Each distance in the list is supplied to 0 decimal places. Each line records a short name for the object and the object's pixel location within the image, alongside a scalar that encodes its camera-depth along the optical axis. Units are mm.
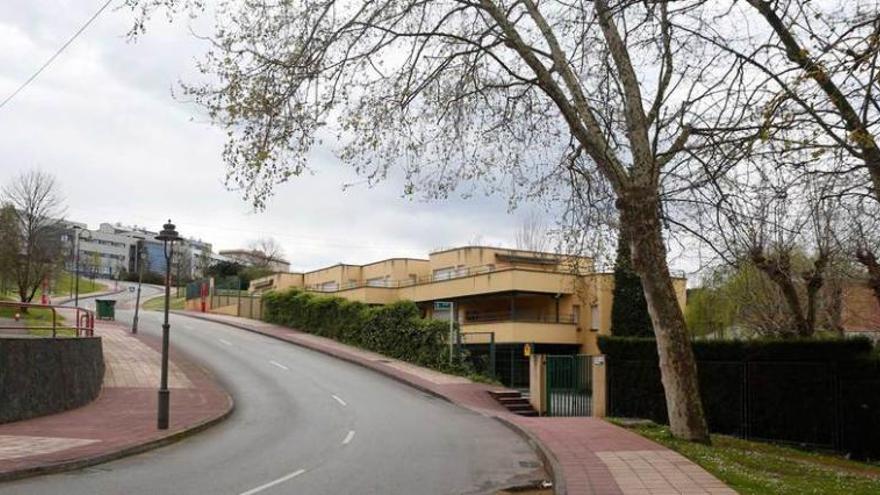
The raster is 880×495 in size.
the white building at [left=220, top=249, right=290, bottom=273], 111750
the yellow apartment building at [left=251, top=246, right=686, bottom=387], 44188
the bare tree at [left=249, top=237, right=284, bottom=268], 111269
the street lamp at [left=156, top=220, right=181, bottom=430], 17706
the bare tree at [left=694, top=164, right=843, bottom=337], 14403
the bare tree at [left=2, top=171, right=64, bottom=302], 45281
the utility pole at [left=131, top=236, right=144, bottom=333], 25891
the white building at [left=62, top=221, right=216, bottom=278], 114488
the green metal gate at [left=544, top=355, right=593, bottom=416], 26844
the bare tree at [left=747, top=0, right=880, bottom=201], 7512
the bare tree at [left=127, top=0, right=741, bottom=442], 15367
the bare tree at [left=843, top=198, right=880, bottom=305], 16562
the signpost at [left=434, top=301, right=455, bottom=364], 31266
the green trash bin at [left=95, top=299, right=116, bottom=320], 46656
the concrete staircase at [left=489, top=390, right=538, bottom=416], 26469
